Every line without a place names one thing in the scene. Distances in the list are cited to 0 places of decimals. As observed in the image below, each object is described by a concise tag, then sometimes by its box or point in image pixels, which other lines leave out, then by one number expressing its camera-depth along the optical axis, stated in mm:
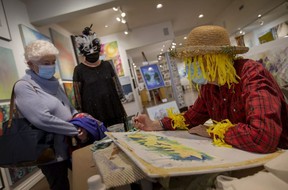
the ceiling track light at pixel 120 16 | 4240
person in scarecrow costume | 603
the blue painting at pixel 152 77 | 5082
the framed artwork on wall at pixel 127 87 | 5785
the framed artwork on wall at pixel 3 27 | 2408
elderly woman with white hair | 1152
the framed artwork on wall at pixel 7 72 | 2217
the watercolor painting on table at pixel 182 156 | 398
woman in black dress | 2168
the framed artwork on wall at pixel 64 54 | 3835
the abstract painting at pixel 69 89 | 3807
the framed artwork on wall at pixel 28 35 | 2826
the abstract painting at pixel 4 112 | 2105
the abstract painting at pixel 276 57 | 1761
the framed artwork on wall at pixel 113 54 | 5824
